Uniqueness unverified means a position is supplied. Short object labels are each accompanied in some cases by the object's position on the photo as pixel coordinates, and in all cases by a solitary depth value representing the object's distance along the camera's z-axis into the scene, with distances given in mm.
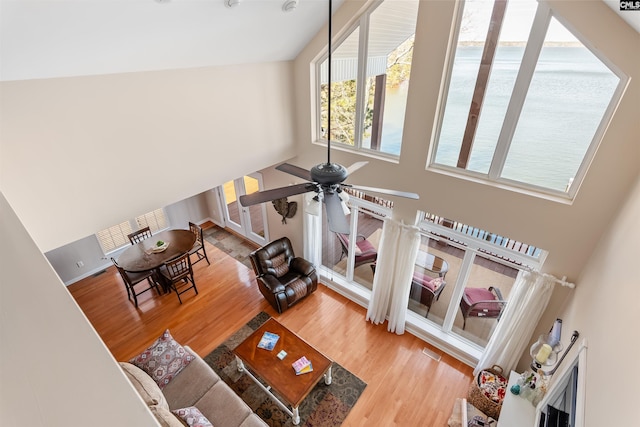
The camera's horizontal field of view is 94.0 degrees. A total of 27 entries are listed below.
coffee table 3717
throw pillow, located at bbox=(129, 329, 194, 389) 3732
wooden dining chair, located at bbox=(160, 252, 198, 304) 5406
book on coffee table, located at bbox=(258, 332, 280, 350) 4219
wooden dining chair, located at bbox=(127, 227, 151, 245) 6565
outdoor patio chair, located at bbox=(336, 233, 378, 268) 5625
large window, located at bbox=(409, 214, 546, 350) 3842
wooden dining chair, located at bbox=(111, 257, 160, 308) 5297
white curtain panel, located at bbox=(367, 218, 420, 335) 4369
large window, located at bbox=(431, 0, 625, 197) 2848
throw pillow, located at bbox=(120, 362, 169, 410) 2973
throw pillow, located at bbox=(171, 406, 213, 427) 2936
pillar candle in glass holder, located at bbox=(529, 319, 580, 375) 2988
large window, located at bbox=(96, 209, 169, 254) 6590
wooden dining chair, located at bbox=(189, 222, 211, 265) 6257
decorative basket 3598
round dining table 5375
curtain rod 3266
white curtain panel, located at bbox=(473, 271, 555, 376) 3475
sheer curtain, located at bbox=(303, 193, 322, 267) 5652
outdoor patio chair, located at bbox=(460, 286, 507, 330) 4281
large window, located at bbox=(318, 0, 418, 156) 3795
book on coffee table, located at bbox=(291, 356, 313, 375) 3883
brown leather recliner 5312
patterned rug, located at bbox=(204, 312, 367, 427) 3871
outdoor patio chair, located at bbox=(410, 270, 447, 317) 4828
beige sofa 3191
